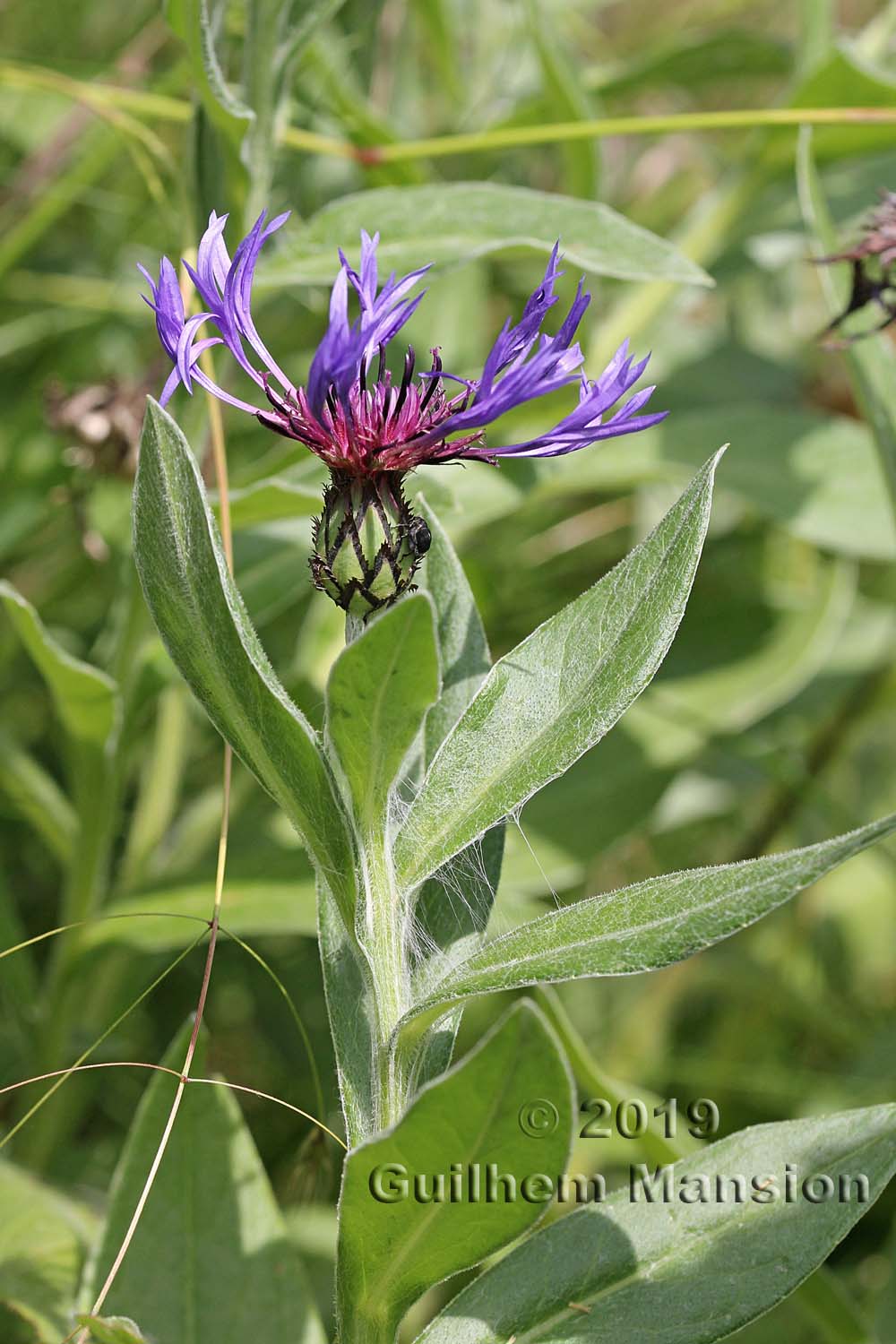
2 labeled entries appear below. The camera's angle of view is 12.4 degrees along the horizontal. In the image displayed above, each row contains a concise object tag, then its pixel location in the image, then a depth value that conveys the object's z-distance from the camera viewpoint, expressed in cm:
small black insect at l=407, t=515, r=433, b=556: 55
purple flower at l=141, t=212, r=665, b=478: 53
